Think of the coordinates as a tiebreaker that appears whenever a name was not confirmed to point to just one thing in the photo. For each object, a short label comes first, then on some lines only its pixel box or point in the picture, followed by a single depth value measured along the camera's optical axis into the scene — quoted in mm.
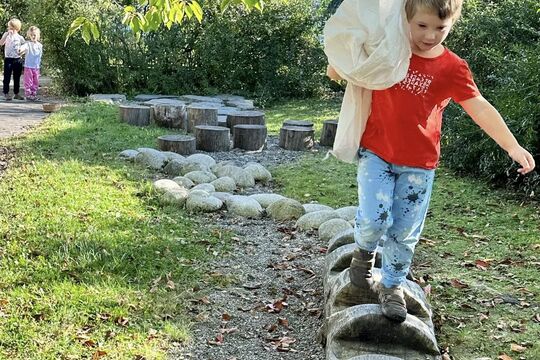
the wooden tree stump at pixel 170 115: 10414
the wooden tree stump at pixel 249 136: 9391
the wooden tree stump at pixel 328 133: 10008
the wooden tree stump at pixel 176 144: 8586
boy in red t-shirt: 3008
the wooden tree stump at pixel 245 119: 10125
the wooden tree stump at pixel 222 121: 10516
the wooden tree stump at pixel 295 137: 9594
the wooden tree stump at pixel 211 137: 9203
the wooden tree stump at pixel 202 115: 10094
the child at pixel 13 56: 12758
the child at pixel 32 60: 12594
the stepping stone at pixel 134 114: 10258
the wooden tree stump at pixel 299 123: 10039
